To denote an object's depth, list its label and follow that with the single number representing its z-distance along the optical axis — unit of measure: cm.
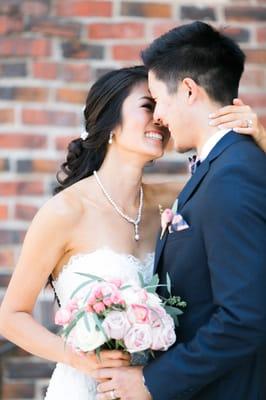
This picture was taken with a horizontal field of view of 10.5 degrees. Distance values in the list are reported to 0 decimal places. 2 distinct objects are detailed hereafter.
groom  386
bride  499
